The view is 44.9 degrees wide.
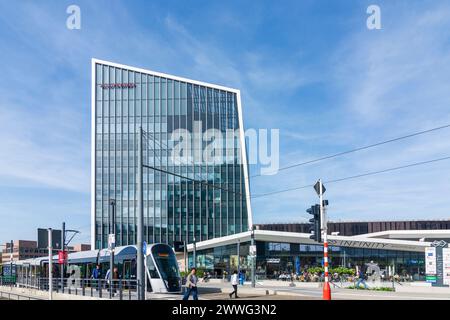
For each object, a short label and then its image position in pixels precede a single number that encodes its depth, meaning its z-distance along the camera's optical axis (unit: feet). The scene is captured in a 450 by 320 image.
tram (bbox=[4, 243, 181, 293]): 107.04
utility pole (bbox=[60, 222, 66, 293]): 100.08
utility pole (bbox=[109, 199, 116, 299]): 89.97
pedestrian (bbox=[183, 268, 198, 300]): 76.89
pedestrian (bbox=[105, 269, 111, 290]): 90.40
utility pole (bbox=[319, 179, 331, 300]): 69.51
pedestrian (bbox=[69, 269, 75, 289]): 104.77
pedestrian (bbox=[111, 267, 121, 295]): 89.66
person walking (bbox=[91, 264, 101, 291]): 109.38
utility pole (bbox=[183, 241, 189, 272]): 220.23
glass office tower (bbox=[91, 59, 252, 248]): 302.04
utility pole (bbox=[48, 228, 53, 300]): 92.53
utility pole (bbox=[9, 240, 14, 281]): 167.65
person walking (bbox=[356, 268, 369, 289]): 124.45
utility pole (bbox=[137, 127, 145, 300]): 76.59
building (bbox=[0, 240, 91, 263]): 493.48
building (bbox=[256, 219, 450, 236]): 292.61
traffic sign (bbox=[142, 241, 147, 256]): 78.21
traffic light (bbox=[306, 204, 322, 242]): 72.64
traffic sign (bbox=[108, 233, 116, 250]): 94.17
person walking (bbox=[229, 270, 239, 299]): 94.22
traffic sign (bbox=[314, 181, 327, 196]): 74.90
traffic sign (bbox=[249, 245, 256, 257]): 136.08
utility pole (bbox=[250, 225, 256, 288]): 135.44
